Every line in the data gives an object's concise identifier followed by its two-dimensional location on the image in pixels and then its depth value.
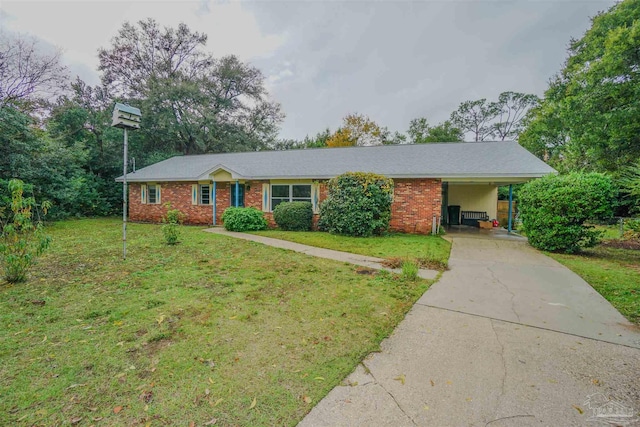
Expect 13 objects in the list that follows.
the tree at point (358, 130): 30.73
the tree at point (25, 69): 13.86
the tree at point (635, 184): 3.97
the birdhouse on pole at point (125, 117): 6.30
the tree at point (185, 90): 22.59
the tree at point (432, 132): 33.06
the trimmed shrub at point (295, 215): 11.95
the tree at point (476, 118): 33.94
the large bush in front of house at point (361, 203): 10.20
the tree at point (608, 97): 10.71
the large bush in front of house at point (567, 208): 7.09
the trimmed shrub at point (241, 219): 12.05
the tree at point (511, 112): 31.78
